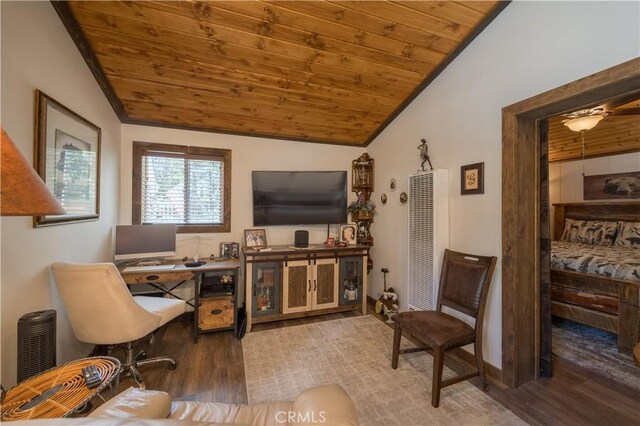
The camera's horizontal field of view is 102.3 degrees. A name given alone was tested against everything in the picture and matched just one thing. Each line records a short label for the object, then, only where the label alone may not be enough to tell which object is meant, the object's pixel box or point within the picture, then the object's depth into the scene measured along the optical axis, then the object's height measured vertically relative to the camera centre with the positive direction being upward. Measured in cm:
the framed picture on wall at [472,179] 223 +33
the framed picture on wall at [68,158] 162 +41
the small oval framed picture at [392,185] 340 +42
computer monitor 270 -29
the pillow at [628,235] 372 -26
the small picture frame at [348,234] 366 -26
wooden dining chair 183 -85
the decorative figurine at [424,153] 282 +70
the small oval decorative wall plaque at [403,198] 320 +22
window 312 +36
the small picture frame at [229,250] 328 -45
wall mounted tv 341 +24
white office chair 170 -65
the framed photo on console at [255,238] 333 -30
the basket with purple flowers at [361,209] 378 +10
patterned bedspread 258 -49
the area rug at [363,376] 173 -133
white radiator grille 257 -29
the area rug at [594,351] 213 -129
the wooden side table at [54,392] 104 -79
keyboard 249 -53
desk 253 -87
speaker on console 345 -32
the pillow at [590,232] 404 -25
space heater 133 -68
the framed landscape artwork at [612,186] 400 +51
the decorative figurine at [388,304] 326 -114
